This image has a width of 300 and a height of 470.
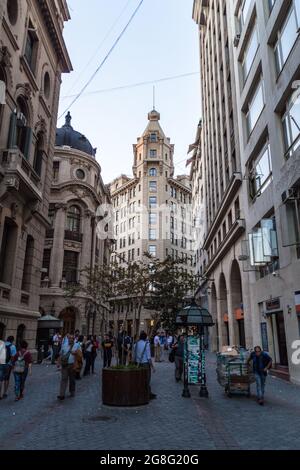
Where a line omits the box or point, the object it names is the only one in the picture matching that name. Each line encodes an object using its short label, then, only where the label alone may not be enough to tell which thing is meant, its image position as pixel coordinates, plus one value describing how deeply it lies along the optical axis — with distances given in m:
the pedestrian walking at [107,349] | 18.02
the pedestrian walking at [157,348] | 26.98
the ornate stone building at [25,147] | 17.69
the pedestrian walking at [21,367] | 11.04
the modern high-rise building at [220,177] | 25.80
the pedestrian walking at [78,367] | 14.70
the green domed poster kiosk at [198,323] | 12.09
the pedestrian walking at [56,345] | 22.92
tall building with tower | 69.62
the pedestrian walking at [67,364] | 11.39
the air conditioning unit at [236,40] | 24.85
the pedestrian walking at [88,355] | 17.92
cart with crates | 11.85
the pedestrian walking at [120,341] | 12.19
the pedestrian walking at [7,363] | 10.92
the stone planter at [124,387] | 10.06
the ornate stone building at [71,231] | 38.38
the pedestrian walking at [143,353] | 11.60
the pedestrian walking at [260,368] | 10.73
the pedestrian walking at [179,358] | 15.39
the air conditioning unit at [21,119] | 19.47
